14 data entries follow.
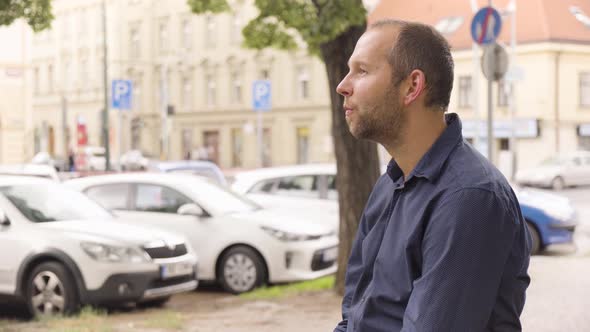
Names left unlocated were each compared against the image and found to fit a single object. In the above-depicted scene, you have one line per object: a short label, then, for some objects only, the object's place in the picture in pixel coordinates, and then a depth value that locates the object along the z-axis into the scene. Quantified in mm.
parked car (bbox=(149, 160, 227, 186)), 17234
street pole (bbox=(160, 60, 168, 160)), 56294
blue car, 14047
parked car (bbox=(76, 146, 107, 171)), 50125
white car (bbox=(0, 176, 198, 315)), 9672
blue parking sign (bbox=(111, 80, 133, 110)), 35531
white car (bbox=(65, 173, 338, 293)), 11820
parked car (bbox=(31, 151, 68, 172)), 42719
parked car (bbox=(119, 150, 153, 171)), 48000
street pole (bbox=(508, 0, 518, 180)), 45112
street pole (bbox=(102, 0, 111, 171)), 39844
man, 2232
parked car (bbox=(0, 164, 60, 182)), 15625
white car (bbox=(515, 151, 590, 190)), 38281
